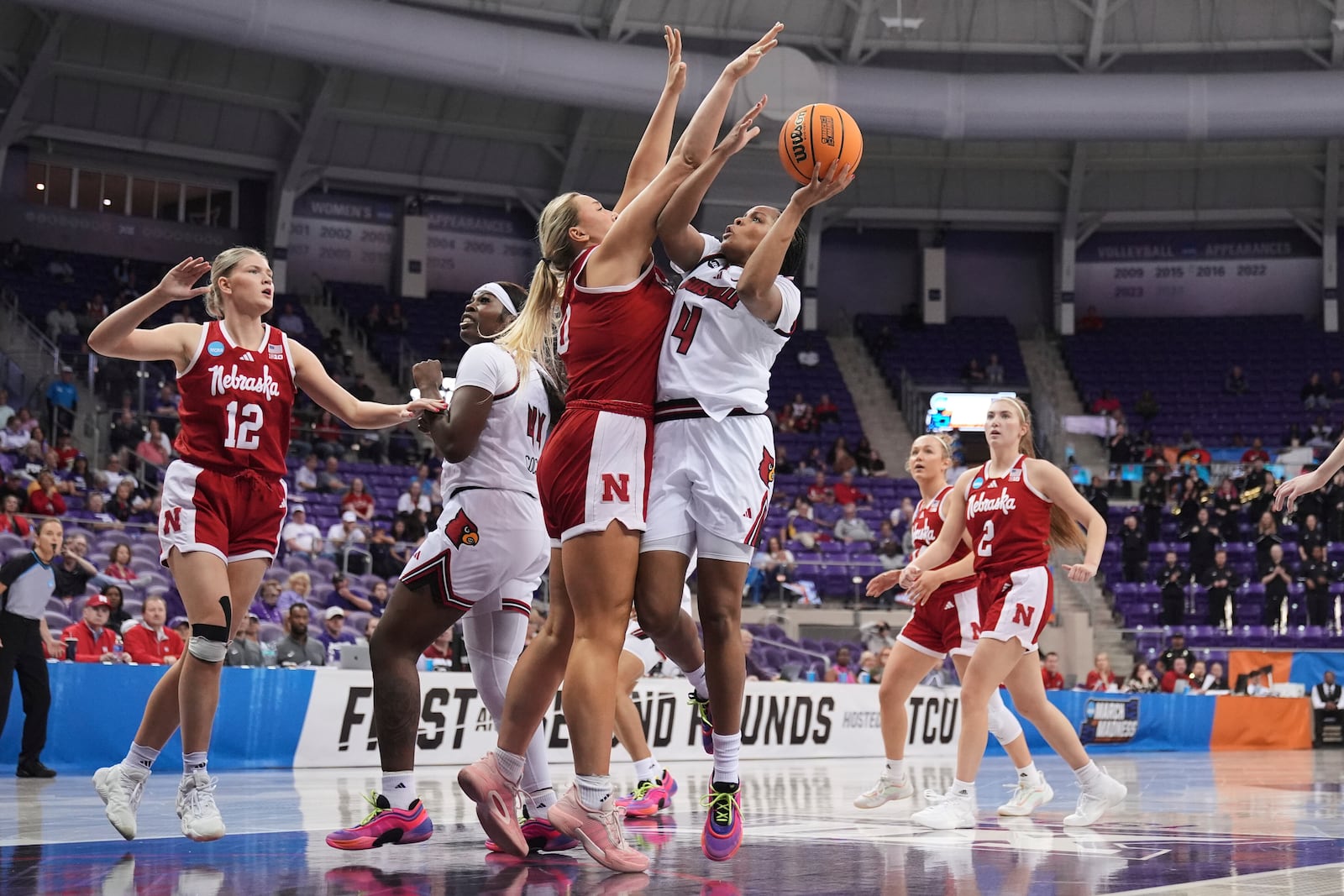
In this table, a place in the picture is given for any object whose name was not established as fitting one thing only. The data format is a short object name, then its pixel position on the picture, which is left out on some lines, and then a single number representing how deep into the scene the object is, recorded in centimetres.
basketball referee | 1001
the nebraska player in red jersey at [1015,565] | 716
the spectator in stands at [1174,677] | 2111
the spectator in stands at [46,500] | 1555
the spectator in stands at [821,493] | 2600
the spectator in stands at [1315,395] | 3059
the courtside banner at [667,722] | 1211
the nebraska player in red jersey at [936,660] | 770
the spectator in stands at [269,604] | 1421
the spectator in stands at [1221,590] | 2298
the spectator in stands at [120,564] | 1403
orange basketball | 493
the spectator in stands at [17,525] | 1346
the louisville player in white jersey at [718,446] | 485
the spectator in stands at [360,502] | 1984
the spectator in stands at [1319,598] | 2244
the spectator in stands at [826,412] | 3053
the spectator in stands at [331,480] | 2116
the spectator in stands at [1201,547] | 2384
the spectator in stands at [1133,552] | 2483
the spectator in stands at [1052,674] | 1966
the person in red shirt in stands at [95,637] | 1177
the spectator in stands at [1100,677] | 2045
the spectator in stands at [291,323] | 2725
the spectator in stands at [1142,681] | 2070
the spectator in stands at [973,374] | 3212
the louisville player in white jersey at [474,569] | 529
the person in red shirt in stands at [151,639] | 1197
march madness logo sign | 1927
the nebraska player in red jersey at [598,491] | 471
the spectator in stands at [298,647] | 1277
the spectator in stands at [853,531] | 2411
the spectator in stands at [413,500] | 2053
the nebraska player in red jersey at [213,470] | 543
